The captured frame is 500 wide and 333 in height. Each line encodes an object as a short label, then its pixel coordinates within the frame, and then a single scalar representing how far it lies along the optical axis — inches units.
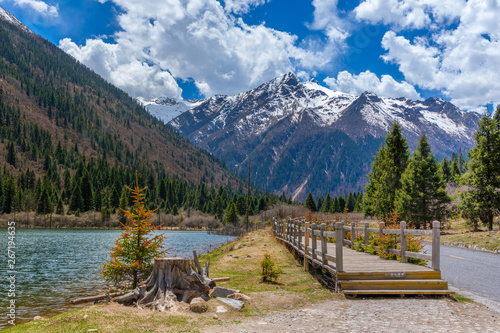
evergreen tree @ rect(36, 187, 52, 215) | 3983.8
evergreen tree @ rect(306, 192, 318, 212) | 4367.6
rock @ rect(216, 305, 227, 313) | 350.0
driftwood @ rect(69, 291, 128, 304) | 422.1
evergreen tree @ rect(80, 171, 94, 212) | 4573.8
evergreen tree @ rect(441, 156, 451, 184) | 3803.2
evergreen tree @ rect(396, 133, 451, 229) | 1239.5
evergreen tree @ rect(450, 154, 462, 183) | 3838.8
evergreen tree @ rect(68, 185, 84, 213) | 4372.5
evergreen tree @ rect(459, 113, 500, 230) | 1104.2
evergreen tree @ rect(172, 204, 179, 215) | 5462.1
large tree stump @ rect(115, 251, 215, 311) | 370.0
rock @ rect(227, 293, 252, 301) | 388.8
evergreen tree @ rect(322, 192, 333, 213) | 4924.0
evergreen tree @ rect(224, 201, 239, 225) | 4347.2
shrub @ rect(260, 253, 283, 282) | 506.9
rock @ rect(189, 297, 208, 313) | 349.1
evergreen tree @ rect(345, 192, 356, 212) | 4725.6
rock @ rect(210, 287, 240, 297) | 403.5
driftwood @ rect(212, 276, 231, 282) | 495.6
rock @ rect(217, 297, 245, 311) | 359.9
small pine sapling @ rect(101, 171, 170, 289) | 428.8
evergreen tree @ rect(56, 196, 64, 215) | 4173.2
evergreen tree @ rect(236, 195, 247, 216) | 4980.3
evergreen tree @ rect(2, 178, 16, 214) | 3865.7
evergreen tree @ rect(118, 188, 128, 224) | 4521.4
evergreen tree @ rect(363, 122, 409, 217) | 1429.6
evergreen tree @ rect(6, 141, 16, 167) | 6171.3
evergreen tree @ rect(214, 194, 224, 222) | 5457.7
